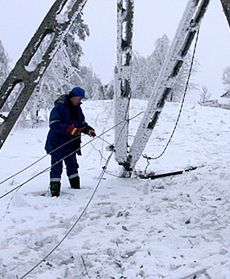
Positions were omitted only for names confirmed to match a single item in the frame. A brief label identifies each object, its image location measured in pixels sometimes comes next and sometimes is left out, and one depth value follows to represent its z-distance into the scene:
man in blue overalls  7.40
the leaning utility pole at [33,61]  3.74
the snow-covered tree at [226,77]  57.47
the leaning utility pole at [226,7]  4.75
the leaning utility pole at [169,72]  6.52
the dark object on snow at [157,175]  8.55
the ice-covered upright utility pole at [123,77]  7.29
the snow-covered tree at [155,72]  41.78
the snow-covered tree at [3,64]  31.86
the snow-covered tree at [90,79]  63.23
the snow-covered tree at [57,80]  21.22
